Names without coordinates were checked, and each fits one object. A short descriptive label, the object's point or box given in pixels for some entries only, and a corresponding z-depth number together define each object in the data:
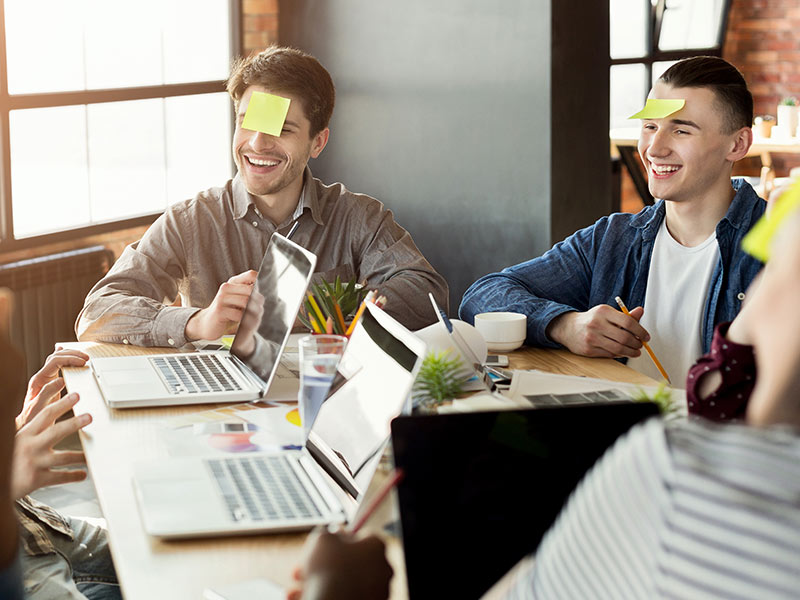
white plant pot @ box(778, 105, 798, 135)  5.94
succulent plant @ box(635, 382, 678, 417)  1.35
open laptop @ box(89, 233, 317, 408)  1.79
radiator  3.49
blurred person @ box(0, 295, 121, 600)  0.94
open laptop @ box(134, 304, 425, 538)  1.23
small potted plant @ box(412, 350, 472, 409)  1.42
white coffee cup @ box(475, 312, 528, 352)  2.08
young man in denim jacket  2.21
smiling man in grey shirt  2.41
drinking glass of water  1.55
